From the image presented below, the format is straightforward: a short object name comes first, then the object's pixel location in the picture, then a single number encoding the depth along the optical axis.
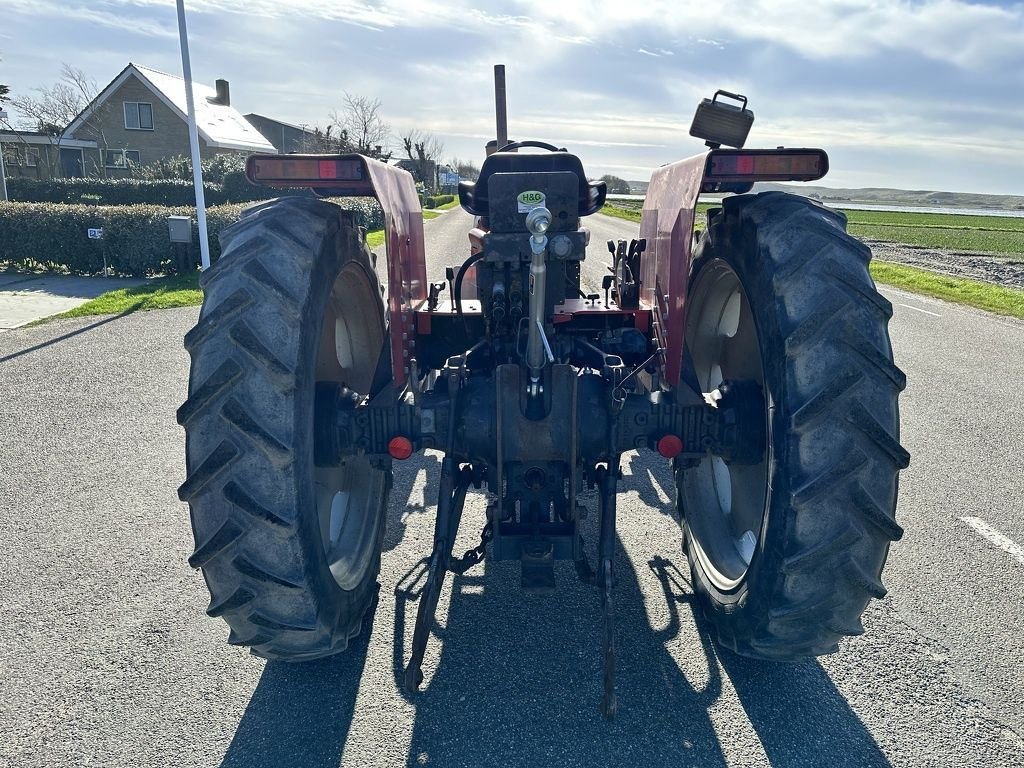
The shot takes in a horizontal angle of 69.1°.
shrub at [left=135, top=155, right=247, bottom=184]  34.19
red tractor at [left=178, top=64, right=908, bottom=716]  2.41
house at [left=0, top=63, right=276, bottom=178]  39.25
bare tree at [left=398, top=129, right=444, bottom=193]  53.59
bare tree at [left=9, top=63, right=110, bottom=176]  40.62
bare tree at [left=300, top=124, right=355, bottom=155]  42.72
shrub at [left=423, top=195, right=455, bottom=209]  47.67
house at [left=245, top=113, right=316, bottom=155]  58.88
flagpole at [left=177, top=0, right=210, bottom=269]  12.20
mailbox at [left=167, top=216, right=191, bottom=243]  13.27
